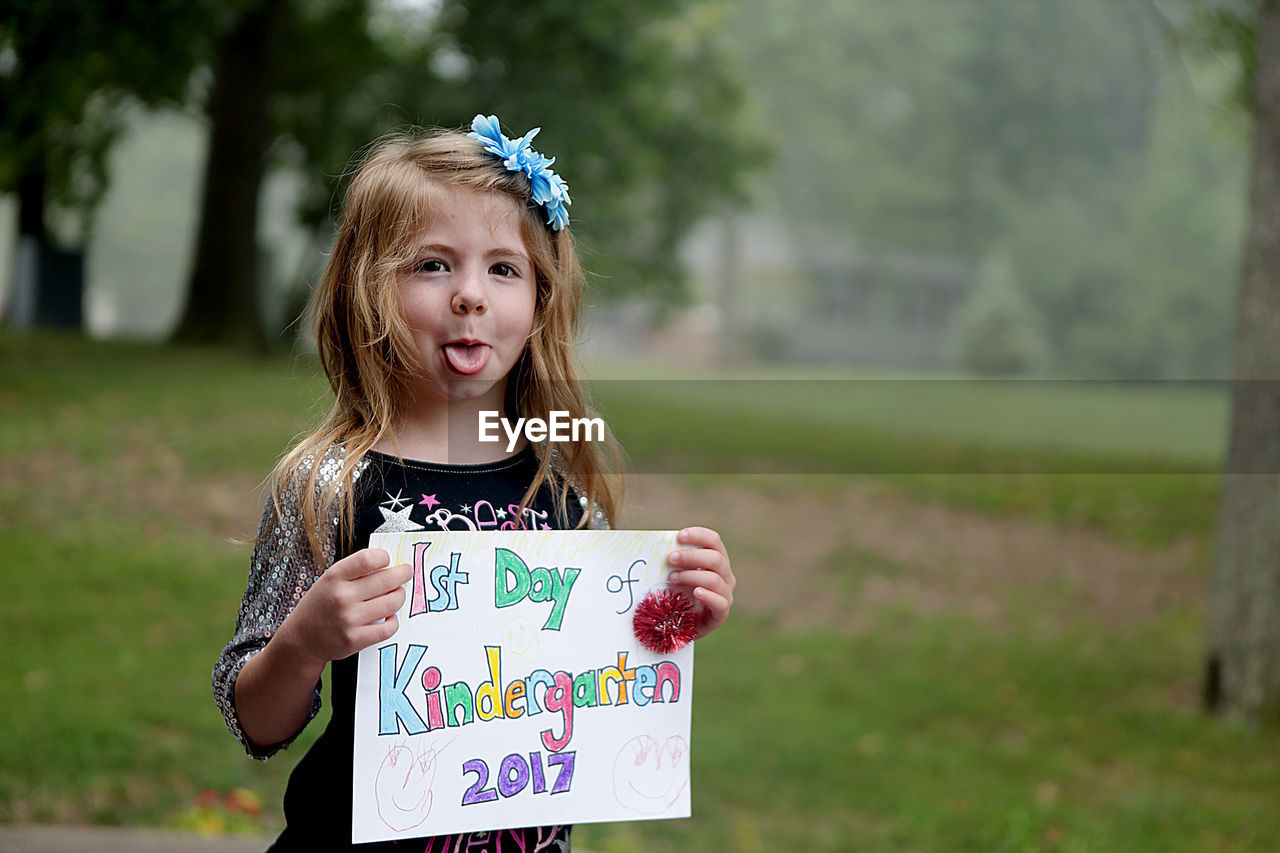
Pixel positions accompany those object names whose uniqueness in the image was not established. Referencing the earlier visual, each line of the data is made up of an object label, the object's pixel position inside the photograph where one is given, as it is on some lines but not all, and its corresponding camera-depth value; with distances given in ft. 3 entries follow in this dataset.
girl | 5.12
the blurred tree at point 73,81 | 23.04
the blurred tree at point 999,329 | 98.79
